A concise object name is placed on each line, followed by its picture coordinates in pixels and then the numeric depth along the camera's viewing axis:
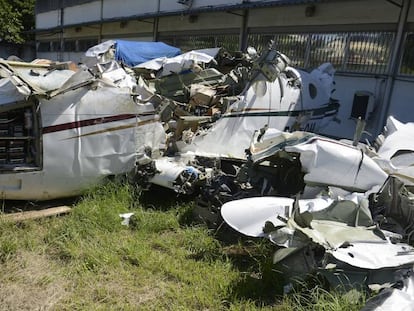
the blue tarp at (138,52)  11.66
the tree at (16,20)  28.42
